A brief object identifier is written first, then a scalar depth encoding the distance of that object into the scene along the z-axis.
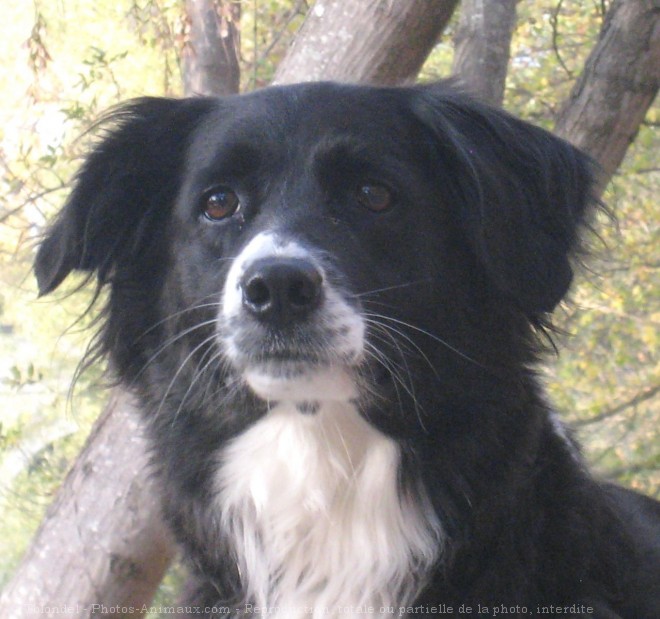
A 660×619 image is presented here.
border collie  2.28
